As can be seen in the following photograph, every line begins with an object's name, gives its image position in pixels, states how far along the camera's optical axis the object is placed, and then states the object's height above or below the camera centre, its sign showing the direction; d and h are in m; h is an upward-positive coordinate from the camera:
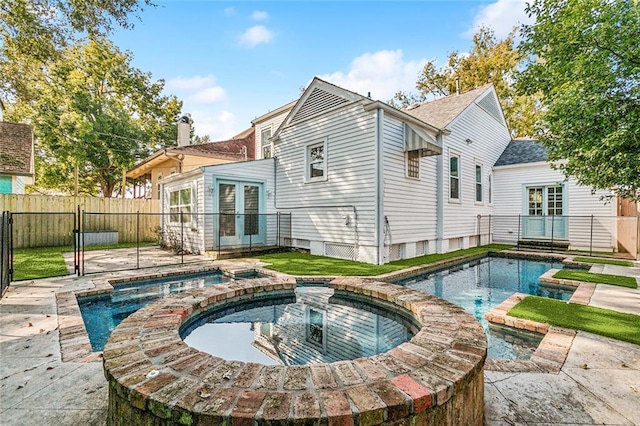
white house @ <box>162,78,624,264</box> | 8.39 +0.96
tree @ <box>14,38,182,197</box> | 17.41 +6.21
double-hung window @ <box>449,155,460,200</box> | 10.82 +1.32
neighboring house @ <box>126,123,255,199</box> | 13.71 +2.73
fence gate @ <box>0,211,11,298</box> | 4.86 -0.71
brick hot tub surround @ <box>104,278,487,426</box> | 1.52 -1.04
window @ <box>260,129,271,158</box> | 13.87 +3.40
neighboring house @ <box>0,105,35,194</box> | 10.06 +2.15
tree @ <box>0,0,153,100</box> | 7.20 +4.86
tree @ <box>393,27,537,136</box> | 19.53 +9.86
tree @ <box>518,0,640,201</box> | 4.38 +1.95
